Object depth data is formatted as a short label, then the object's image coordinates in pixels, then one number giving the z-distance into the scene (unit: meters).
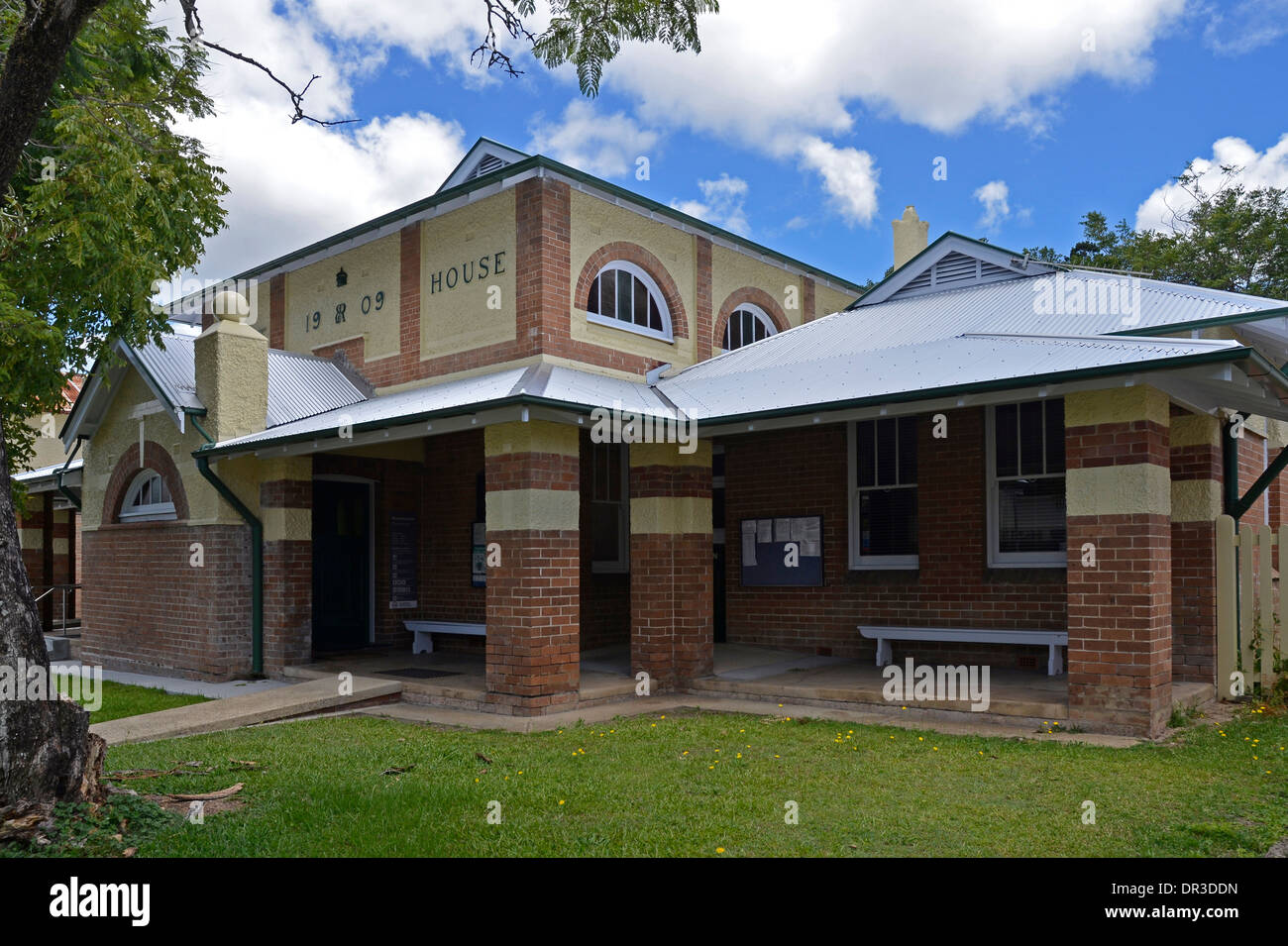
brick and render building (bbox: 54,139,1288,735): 8.23
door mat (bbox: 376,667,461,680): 11.25
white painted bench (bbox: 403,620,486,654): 12.84
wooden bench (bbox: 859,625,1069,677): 10.05
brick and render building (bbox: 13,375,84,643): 18.80
